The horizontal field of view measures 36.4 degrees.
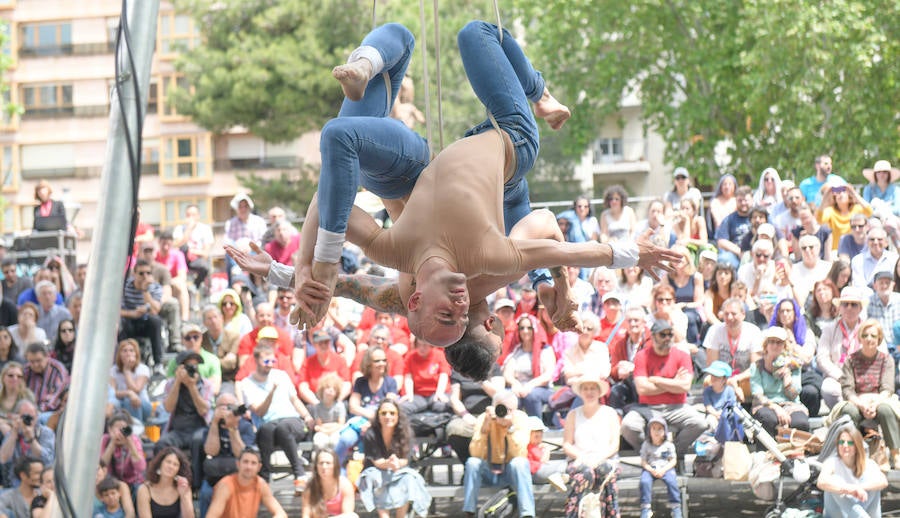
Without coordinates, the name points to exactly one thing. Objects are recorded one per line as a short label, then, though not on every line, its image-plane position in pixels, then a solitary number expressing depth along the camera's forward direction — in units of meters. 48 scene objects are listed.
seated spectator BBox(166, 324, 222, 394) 9.59
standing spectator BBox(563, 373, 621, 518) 8.68
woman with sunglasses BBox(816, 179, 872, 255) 11.29
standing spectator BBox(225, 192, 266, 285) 12.29
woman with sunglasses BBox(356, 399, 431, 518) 8.95
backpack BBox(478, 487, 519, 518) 8.76
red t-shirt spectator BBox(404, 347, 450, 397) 9.55
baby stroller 8.64
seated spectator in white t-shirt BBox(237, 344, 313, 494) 9.23
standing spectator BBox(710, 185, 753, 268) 11.37
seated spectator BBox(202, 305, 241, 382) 10.11
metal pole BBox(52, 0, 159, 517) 4.01
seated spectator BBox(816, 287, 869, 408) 9.13
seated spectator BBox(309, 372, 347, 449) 9.35
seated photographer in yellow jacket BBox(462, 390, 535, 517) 8.87
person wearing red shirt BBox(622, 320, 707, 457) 8.97
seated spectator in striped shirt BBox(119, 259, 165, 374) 10.95
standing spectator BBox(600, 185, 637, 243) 11.83
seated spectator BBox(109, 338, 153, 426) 9.66
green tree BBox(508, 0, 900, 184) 18.44
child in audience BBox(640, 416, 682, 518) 8.81
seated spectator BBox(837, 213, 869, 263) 10.64
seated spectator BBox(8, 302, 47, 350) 10.50
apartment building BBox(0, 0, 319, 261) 39.91
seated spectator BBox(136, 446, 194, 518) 8.89
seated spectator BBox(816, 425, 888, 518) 8.41
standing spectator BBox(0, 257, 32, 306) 11.72
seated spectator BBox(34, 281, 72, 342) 10.88
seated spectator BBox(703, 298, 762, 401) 9.26
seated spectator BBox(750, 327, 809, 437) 8.90
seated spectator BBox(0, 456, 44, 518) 8.91
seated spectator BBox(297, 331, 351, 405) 9.70
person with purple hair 9.21
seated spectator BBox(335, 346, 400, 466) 9.22
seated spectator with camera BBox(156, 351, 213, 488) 9.19
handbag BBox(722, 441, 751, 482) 8.77
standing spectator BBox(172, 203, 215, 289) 13.42
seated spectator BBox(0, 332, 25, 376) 10.13
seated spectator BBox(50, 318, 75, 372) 10.27
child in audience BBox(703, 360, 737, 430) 8.91
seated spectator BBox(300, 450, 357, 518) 8.85
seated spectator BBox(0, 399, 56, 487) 9.19
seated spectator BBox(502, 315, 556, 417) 9.39
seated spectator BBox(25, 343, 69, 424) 9.76
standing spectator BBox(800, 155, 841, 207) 12.50
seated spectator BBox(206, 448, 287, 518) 8.92
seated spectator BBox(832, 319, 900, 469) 8.69
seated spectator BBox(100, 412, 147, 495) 9.09
